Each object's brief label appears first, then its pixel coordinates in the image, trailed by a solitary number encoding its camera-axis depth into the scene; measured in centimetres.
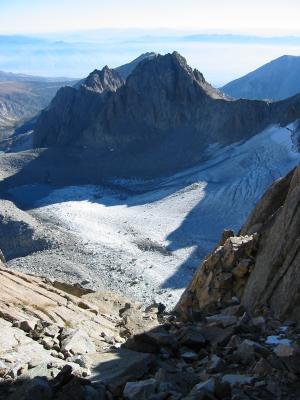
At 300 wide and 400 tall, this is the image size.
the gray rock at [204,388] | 973
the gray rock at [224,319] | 1555
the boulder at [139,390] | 1016
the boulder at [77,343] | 1477
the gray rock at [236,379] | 1036
